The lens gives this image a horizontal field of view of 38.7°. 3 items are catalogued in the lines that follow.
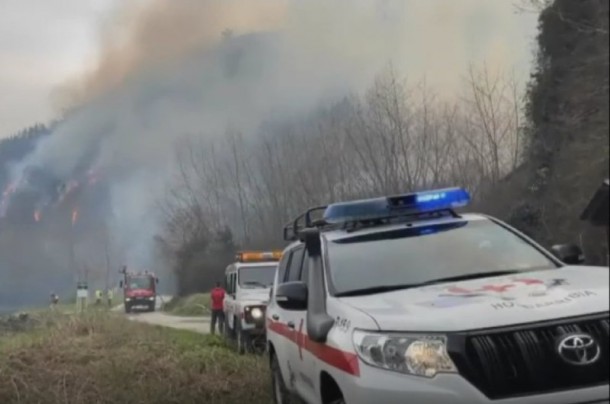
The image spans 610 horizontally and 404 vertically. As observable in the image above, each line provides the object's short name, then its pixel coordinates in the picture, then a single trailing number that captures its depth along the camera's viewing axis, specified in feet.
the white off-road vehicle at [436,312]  12.00
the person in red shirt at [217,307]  56.36
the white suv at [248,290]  46.42
